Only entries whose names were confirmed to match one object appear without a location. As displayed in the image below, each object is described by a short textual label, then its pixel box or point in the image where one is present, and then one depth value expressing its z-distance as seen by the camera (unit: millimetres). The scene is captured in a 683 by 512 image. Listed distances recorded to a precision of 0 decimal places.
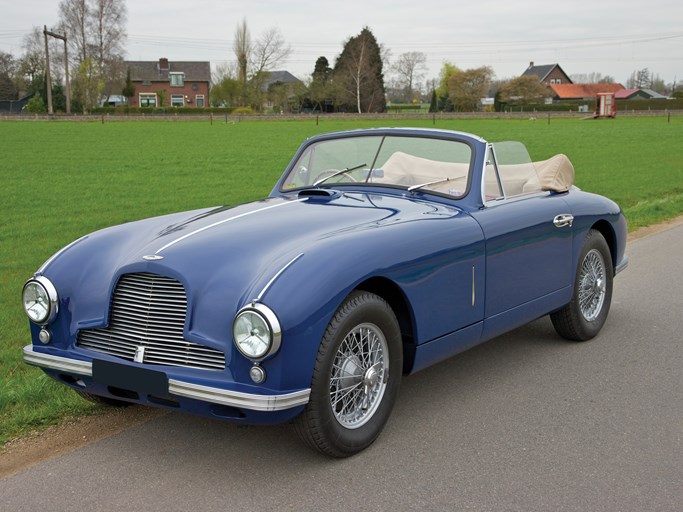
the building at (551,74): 127188
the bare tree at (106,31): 87625
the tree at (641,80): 147375
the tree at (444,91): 101425
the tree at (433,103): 100088
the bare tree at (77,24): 86625
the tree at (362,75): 93625
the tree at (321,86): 90062
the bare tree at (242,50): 96688
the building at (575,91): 119562
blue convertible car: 3432
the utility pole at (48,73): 67456
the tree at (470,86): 95438
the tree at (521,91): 95438
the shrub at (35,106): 78500
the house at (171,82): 106312
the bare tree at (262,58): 95812
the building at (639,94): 120000
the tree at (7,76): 101125
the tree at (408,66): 118625
